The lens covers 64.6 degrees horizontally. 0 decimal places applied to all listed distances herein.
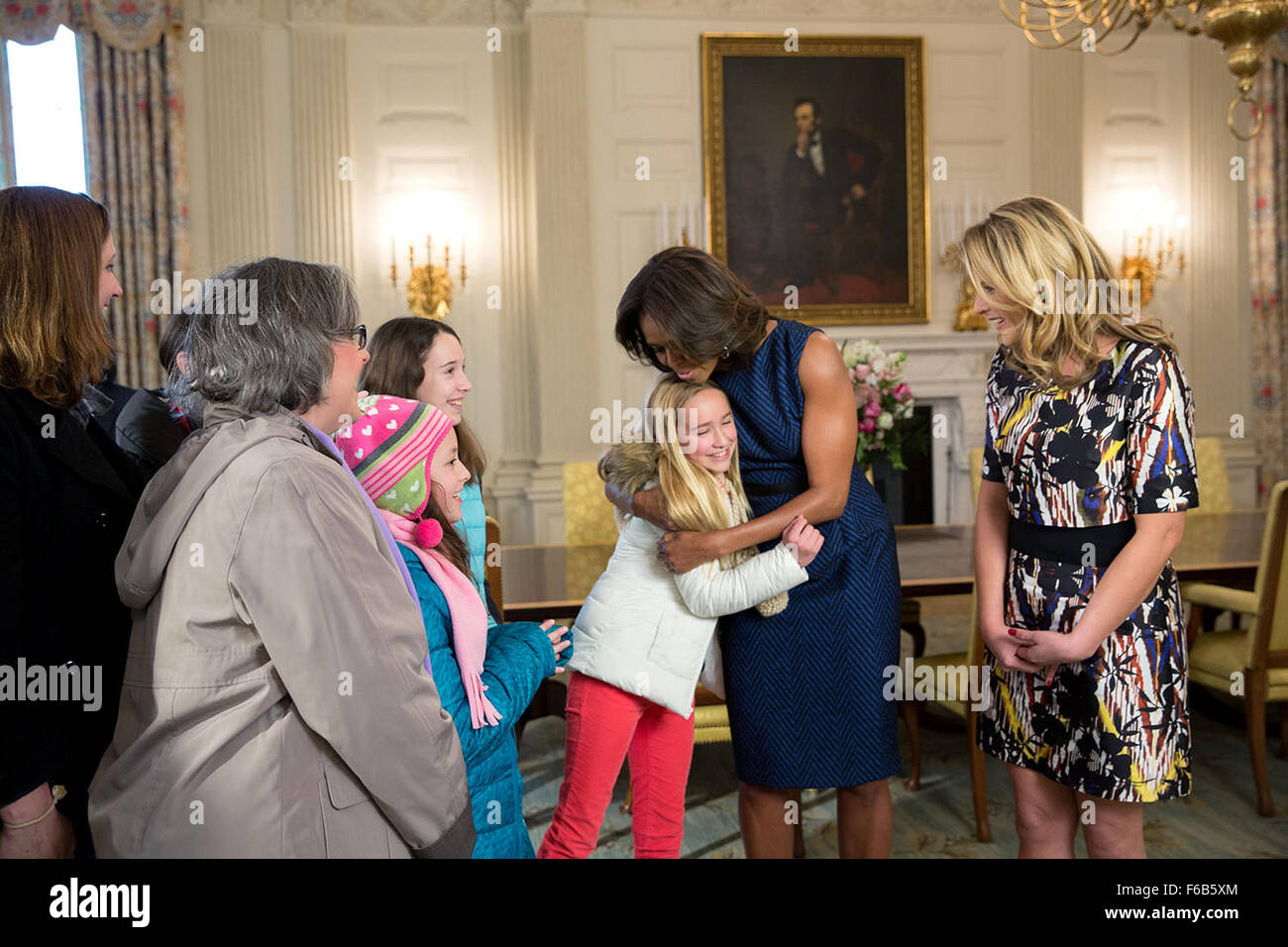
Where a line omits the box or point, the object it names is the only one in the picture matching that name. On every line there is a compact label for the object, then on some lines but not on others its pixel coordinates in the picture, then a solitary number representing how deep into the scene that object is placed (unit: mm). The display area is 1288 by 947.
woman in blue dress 1962
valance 5730
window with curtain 5930
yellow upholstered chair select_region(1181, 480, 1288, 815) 3096
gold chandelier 3139
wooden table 3100
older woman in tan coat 1166
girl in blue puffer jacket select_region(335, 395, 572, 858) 1531
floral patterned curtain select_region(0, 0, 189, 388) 5824
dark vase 6707
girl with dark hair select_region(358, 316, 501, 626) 2025
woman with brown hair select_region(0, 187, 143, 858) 1369
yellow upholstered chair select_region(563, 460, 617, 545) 4281
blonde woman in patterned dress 1665
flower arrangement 3697
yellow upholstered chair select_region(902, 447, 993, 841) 3016
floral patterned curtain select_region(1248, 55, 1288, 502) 6879
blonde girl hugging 1970
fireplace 6496
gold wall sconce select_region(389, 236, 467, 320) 6098
